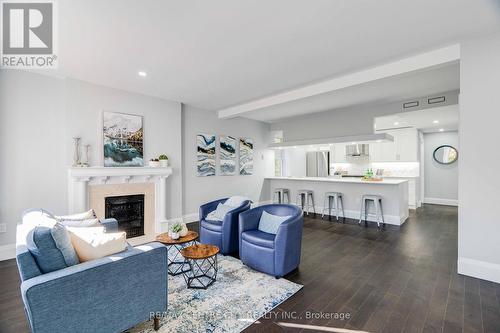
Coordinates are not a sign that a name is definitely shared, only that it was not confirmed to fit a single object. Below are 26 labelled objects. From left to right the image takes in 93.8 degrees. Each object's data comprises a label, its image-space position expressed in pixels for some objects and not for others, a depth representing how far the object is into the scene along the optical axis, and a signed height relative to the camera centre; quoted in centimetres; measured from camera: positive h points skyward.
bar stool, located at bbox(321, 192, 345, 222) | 601 -95
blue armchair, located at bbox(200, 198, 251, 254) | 356 -104
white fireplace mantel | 383 -26
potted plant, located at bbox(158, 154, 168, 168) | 483 +11
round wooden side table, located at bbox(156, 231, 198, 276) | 287 -136
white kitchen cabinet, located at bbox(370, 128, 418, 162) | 719 +53
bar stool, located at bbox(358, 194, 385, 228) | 527 -94
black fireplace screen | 431 -88
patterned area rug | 204 -139
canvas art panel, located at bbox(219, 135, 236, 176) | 641 +28
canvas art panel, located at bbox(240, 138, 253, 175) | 696 +27
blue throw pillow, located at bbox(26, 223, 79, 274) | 159 -57
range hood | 799 +50
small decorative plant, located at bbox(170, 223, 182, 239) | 293 -82
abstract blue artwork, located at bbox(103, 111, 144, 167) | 428 +48
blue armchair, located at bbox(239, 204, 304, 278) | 282 -100
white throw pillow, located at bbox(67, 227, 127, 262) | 183 -63
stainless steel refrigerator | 914 +3
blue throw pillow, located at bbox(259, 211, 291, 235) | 320 -80
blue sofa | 148 -89
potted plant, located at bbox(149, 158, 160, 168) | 471 +5
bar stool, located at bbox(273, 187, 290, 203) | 716 -88
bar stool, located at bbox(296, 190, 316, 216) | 666 -96
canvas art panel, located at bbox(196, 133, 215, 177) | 586 +26
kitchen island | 531 -68
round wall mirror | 766 +34
